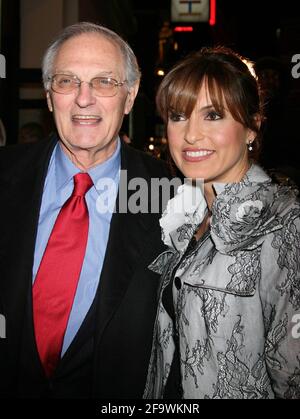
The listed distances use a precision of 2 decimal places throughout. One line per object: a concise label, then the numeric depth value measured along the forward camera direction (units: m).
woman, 1.63
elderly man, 2.03
